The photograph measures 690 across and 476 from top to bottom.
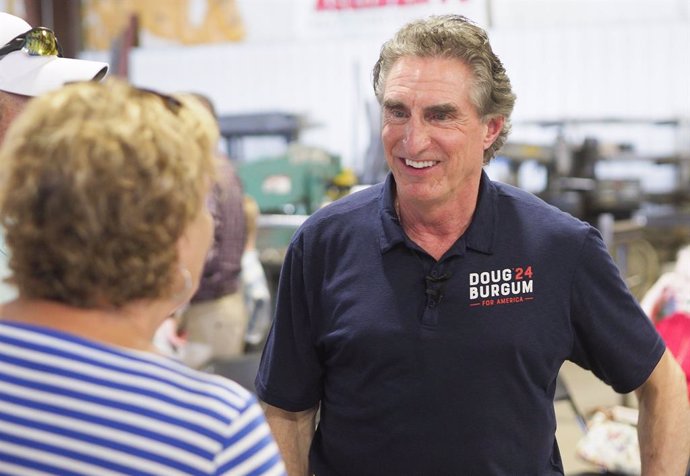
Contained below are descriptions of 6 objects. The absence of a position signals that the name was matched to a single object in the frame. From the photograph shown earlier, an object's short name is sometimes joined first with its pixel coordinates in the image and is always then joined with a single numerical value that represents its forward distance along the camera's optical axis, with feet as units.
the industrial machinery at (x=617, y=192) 23.68
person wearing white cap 5.52
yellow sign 33.35
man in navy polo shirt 5.26
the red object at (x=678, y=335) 8.79
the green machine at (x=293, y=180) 20.22
